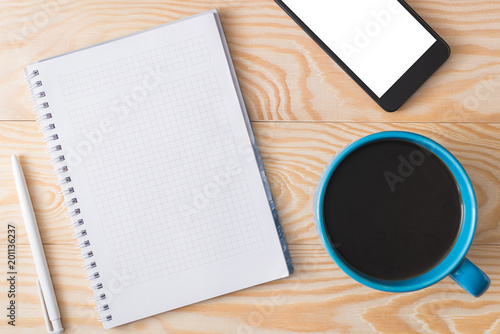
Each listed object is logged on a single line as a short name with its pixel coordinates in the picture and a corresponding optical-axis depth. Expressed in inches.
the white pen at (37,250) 22.9
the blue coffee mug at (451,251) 18.2
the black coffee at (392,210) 19.1
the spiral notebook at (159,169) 22.7
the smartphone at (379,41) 22.4
